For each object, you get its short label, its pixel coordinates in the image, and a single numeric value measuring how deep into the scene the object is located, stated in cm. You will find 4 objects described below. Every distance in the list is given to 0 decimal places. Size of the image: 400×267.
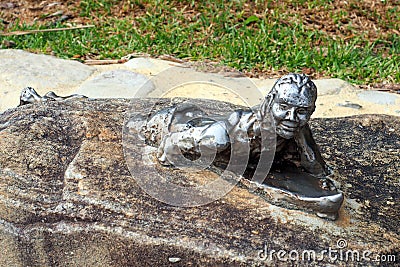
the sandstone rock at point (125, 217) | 220
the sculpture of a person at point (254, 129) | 215
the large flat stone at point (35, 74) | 406
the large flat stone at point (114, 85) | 405
